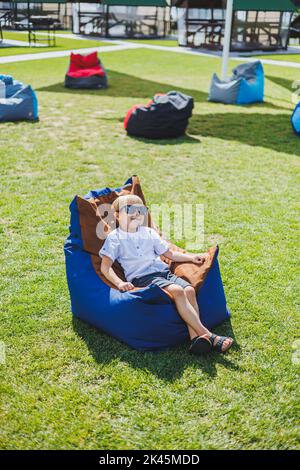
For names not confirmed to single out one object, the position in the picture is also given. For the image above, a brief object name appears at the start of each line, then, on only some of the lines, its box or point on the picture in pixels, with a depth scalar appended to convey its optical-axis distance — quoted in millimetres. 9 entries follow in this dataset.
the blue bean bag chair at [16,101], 9797
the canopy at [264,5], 24895
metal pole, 12867
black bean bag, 8891
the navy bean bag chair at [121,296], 3545
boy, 3686
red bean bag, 13883
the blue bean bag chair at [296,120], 9484
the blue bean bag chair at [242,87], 12406
